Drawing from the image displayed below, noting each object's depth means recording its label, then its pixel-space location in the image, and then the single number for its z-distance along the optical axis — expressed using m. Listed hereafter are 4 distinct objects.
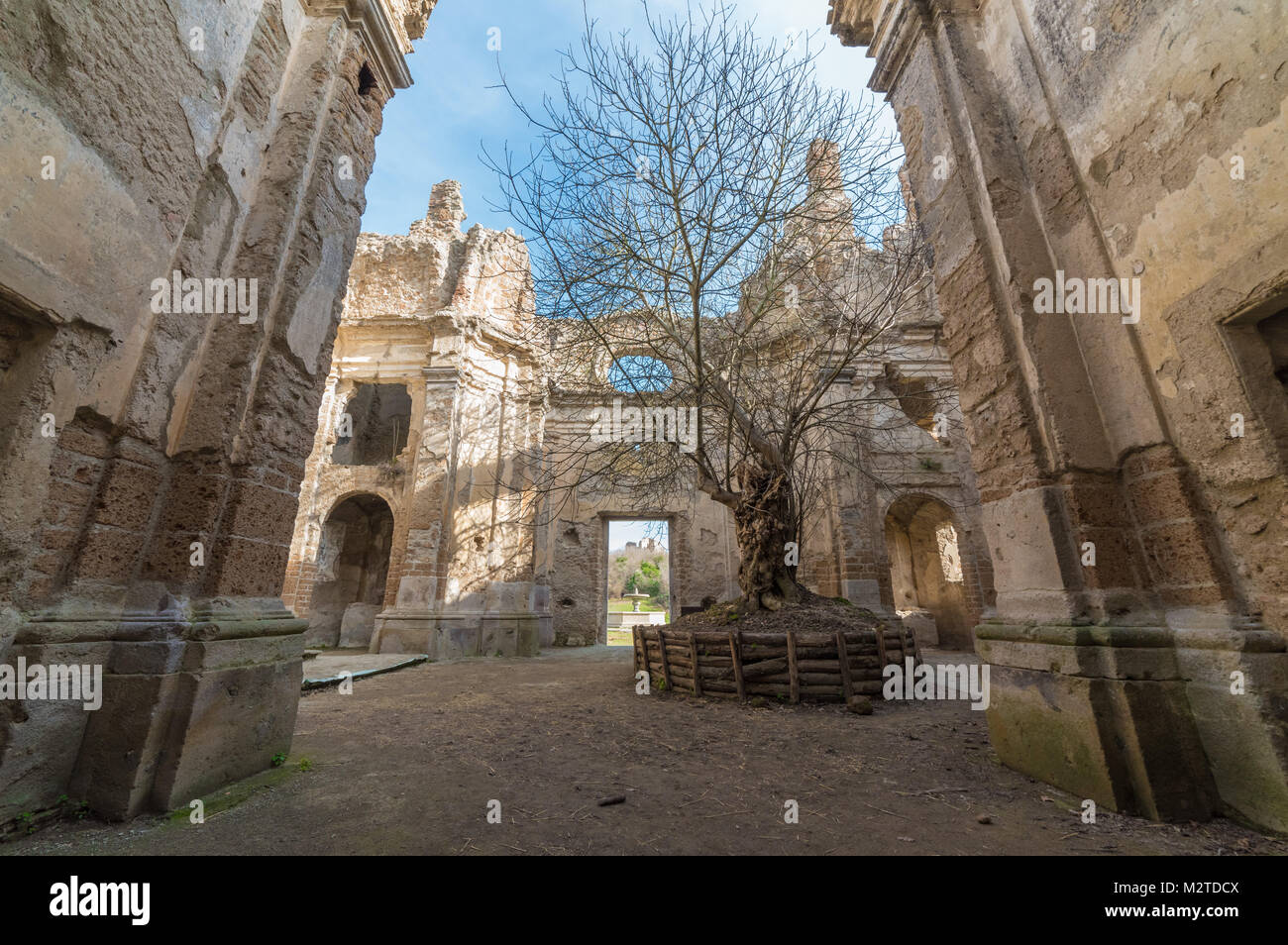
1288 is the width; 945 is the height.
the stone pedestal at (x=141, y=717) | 2.15
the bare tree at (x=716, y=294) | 5.80
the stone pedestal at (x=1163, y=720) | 2.10
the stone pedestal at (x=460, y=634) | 9.82
